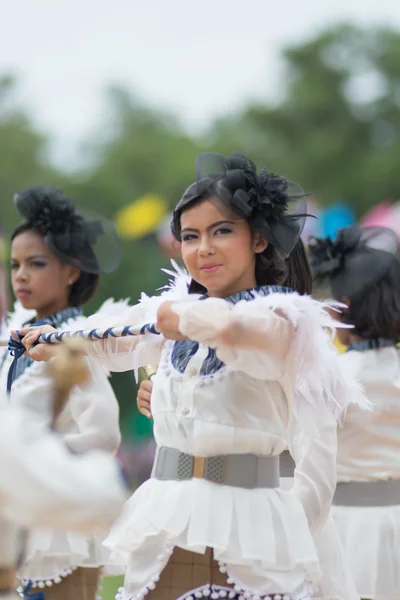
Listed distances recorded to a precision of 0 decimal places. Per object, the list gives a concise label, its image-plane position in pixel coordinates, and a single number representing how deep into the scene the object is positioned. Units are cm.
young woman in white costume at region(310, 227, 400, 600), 905
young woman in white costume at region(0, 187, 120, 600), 808
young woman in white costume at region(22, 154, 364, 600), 575
